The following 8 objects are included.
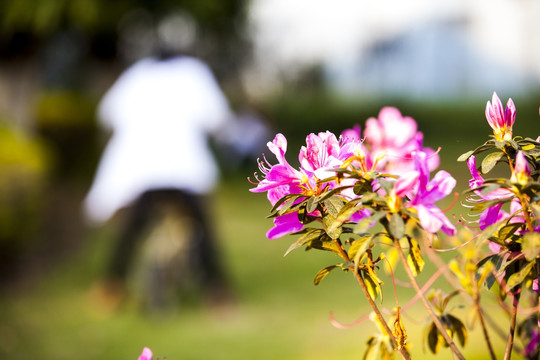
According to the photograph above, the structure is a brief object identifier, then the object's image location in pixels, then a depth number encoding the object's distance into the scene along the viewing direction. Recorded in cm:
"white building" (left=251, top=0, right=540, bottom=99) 2271
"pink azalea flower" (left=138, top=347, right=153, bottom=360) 314
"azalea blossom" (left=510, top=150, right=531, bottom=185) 286
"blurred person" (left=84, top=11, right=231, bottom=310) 937
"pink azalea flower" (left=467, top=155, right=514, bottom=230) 315
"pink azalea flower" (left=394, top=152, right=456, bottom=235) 291
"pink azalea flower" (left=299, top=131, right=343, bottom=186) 320
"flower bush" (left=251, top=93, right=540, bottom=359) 293
